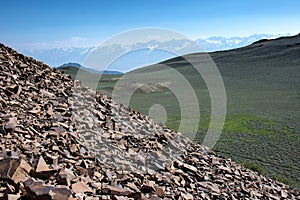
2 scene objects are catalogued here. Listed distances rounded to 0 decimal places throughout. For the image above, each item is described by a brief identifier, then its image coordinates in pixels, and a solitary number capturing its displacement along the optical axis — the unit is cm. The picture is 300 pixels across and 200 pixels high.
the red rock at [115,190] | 660
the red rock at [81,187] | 611
